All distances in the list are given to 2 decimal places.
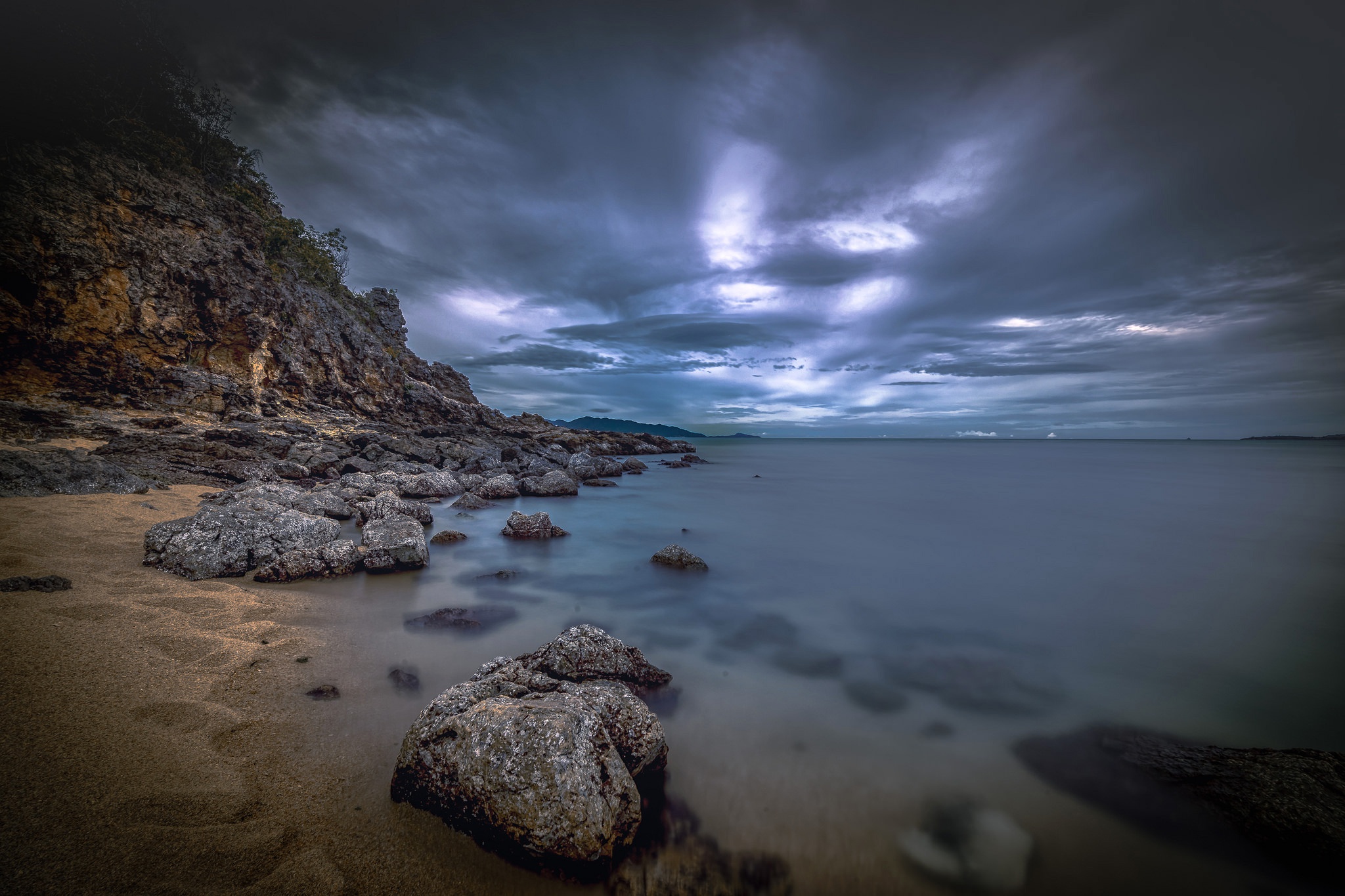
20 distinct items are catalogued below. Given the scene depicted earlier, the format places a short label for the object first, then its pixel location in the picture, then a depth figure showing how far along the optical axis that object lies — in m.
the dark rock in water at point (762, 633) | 5.68
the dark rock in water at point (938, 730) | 4.07
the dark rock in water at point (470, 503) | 12.44
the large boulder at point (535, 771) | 2.47
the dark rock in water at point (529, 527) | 9.78
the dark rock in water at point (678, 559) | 8.48
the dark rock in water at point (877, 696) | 4.49
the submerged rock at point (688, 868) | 2.55
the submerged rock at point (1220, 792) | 2.90
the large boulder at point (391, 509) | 9.14
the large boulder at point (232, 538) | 5.61
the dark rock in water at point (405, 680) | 4.12
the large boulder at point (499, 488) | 14.91
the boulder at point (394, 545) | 6.76
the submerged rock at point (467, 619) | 5.44
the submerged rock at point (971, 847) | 2.78
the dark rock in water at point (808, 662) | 5.08
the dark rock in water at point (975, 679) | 4.62
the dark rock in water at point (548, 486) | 16.19
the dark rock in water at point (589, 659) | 4.12
